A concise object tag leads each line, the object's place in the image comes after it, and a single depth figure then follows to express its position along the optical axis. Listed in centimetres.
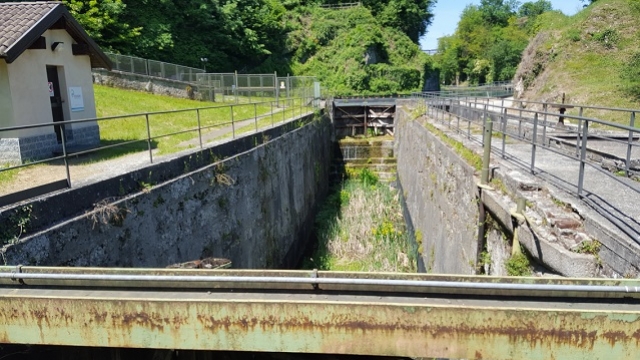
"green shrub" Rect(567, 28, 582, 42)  3462
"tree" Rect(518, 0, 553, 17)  11006
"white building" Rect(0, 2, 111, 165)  905
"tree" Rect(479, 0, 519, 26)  10469
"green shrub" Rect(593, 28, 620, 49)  3272
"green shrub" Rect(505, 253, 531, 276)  532
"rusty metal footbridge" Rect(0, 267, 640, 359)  261
